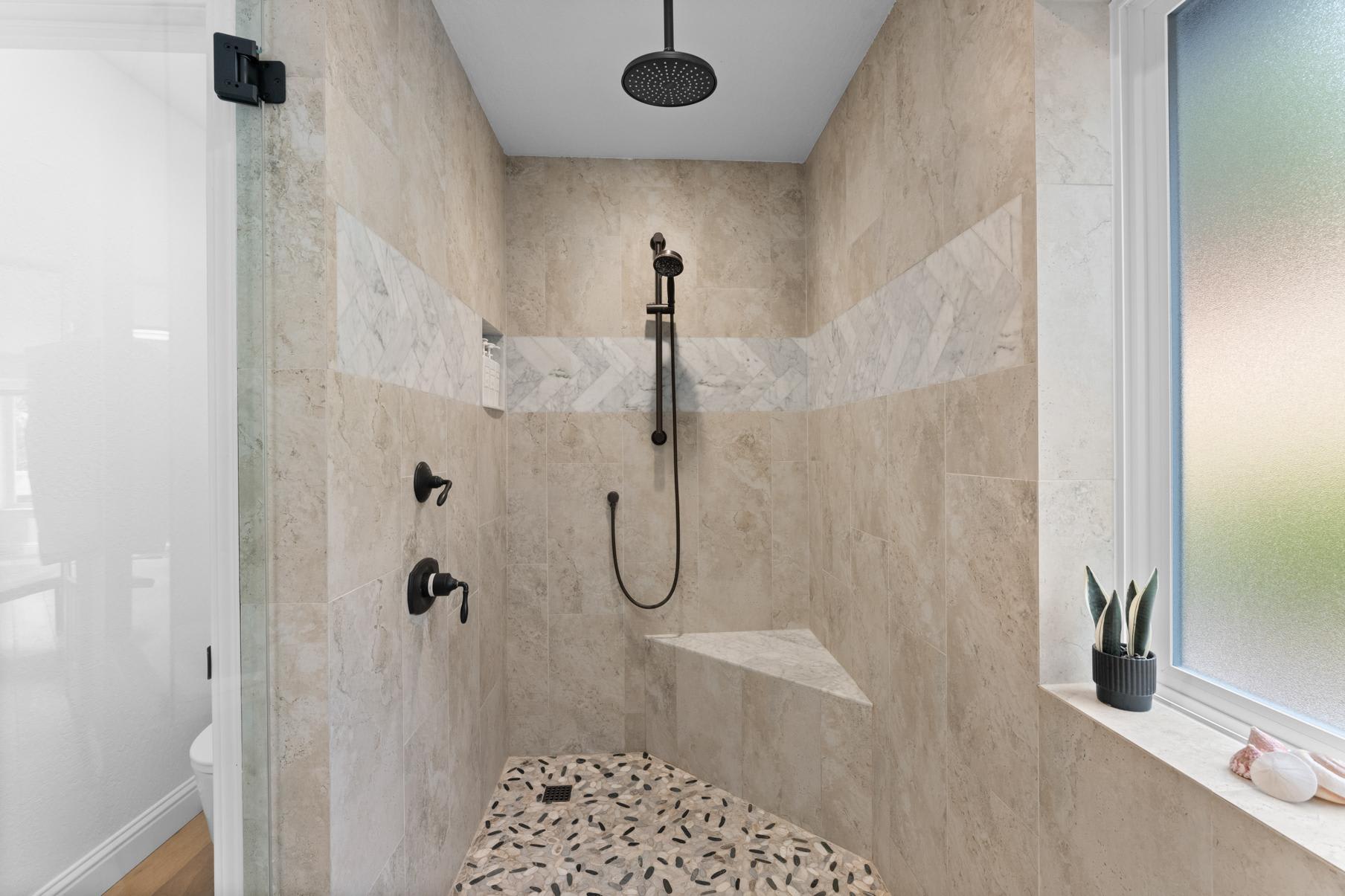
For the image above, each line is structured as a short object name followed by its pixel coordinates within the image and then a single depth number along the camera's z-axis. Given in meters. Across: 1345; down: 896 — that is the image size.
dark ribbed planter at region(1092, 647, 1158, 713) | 0.99
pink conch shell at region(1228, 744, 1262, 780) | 0.80
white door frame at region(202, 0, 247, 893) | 1.00
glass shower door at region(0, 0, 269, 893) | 0.71
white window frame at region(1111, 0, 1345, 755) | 1.05
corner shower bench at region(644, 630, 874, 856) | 1.94
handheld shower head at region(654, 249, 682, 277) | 2.31
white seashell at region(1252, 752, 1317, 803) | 0.73
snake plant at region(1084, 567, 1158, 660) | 0.98
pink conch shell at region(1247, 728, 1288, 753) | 0.79
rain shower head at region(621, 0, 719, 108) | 1.44
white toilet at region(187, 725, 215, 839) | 0.97
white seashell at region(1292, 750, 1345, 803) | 0.74
